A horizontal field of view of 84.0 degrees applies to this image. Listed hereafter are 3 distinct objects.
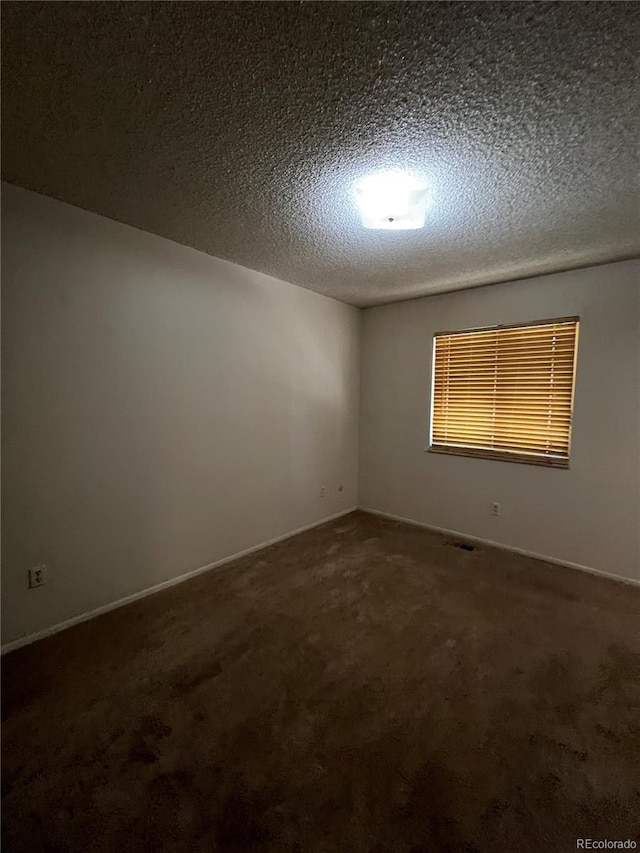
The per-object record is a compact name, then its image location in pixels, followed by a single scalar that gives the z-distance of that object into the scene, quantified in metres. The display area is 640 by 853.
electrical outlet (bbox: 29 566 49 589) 1.96
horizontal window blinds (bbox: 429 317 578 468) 2.97
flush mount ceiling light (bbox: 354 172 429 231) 1.69
